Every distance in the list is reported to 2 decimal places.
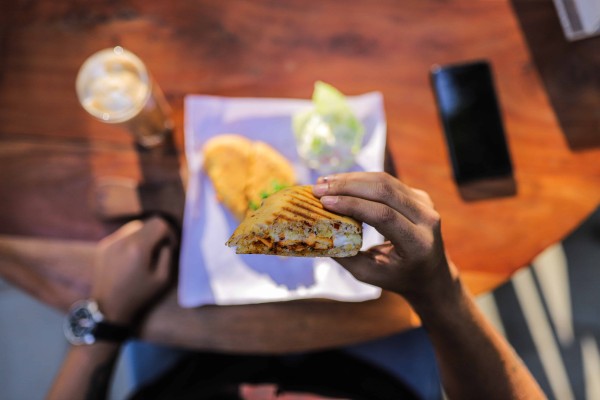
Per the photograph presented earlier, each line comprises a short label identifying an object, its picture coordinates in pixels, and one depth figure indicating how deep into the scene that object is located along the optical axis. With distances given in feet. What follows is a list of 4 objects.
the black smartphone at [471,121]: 2.06
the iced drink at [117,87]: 2.00
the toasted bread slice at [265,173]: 1.99
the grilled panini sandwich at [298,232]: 1.42
